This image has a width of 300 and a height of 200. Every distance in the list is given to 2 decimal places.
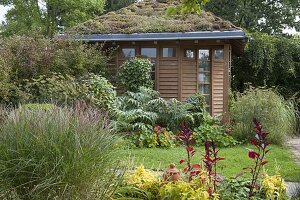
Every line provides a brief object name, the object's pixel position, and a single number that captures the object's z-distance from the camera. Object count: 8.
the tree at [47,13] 21.86
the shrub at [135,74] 11.02
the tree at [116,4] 27.07
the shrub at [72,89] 8.98
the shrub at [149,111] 9.38
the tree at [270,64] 15.38
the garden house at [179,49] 11.43
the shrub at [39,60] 9.28
